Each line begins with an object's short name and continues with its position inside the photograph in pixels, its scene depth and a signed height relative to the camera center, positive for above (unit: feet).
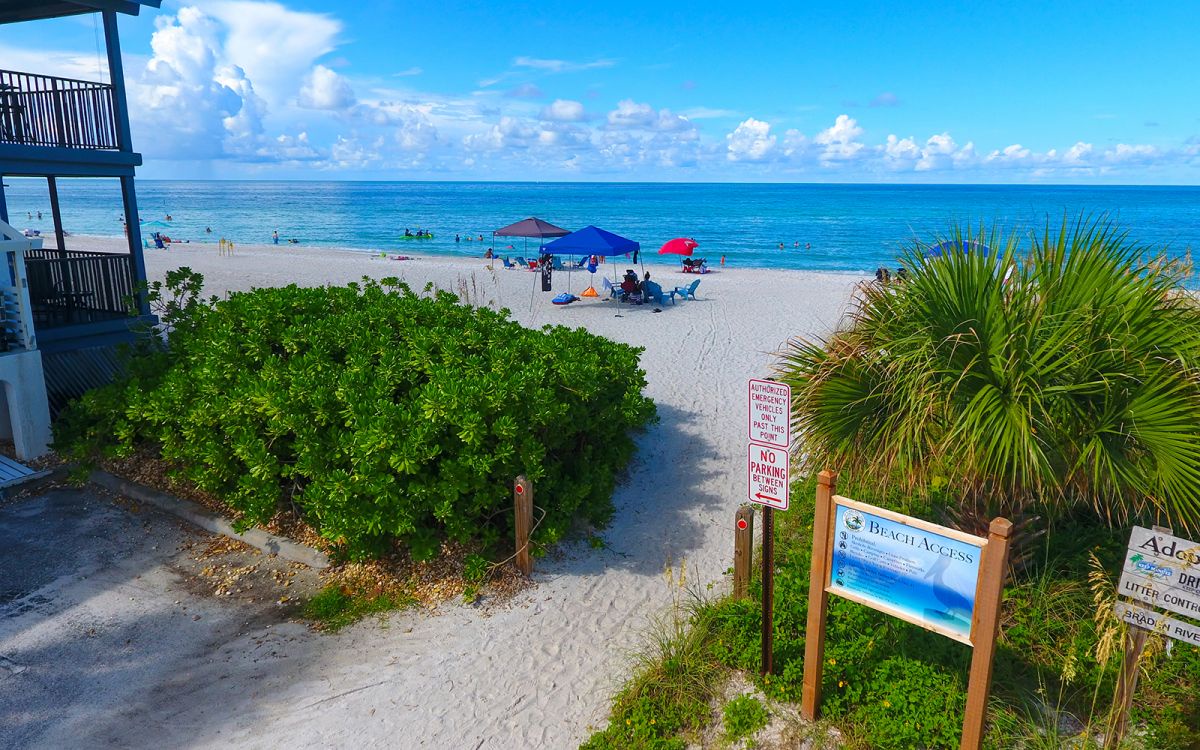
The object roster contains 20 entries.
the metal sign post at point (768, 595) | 16.48 -8.66
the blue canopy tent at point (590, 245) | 66.74 -3.56
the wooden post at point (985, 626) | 12.78 -7.30
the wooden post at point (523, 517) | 22.09 -9.06
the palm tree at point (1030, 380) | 15.42 -3.74
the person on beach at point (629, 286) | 72.28 -7.66
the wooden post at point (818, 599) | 15.25 -8.09
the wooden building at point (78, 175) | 35.99 +1.22
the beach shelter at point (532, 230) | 82.94 -2.81
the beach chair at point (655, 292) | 72.69 -8.28
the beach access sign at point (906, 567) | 13.58 -6.70
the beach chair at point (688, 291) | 75.61 -8.64
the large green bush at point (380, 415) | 21.44 -6.52
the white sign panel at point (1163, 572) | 12.59 -6.16
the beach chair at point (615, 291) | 72.95 -8.38
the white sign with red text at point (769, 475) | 16.75 -5.97
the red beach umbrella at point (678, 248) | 89.40 -5.13
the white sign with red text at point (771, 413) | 16.34 -4.50
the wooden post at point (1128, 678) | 13.50 -8.57
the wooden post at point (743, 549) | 20.79 -9.29
